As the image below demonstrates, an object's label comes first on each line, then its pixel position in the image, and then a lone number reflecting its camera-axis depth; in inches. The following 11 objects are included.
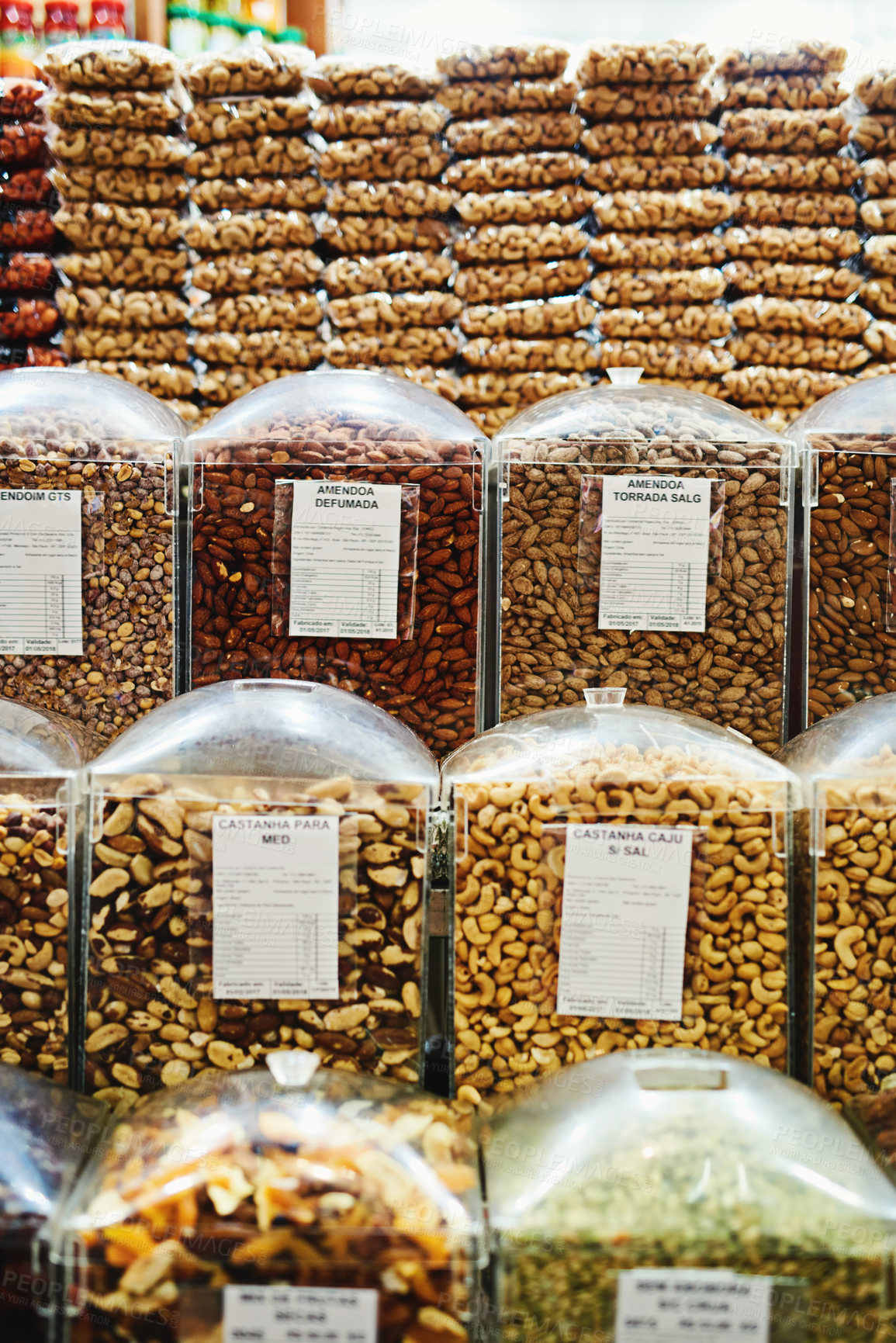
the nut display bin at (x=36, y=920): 39.6
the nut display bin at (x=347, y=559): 51.9
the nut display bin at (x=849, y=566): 52.6
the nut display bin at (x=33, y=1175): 30.7
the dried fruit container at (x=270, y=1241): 29.8
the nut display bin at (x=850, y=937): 40.5
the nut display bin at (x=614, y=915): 39.6
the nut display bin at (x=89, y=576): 53.0
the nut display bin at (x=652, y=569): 52.2
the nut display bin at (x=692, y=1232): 30.3
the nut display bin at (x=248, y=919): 38.9
